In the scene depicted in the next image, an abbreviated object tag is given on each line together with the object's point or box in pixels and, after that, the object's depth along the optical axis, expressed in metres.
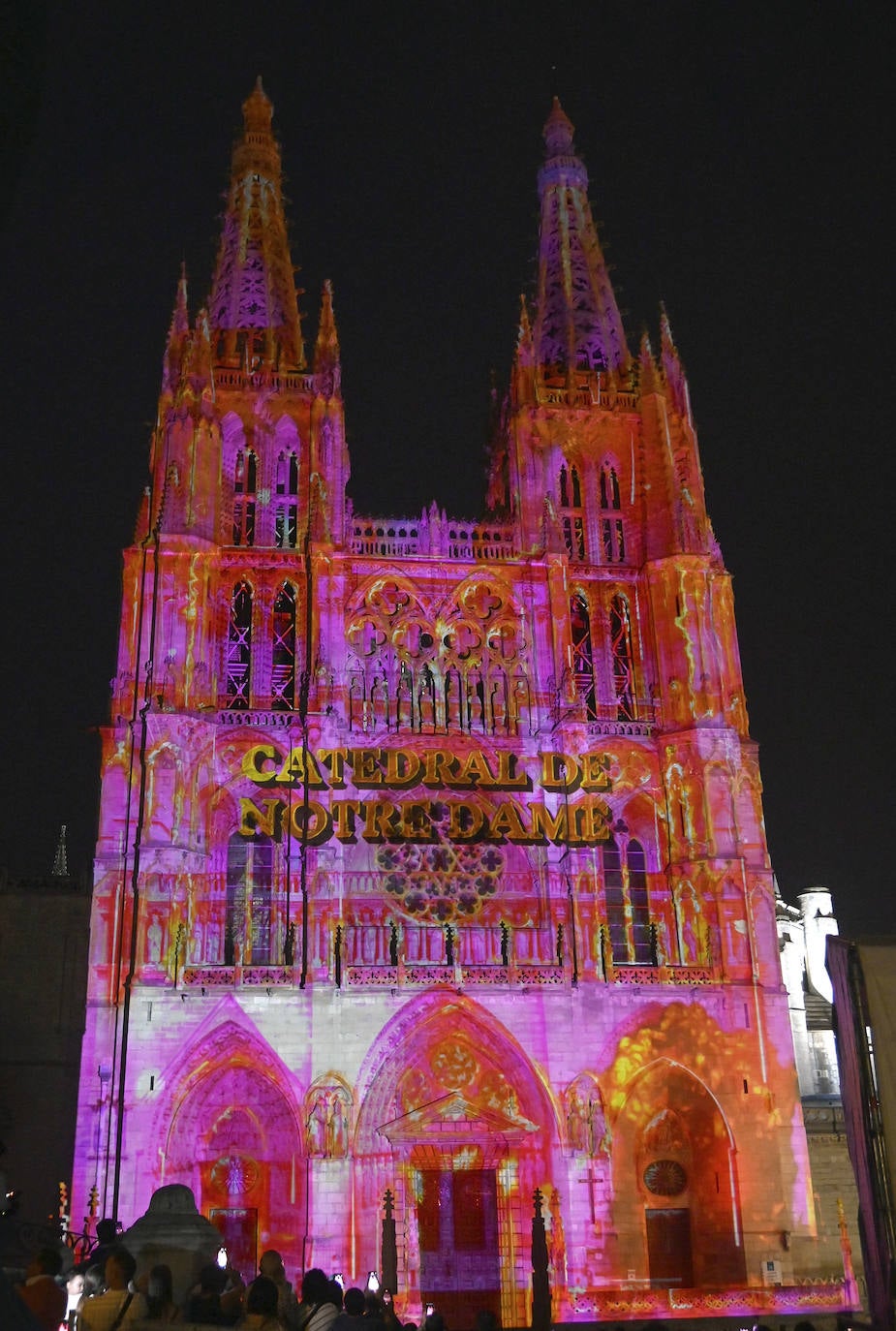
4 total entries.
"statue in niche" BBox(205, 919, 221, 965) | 34.28
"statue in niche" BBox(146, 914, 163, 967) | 32.78
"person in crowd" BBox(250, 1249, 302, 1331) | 9.22
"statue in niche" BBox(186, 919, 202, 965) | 33.50
